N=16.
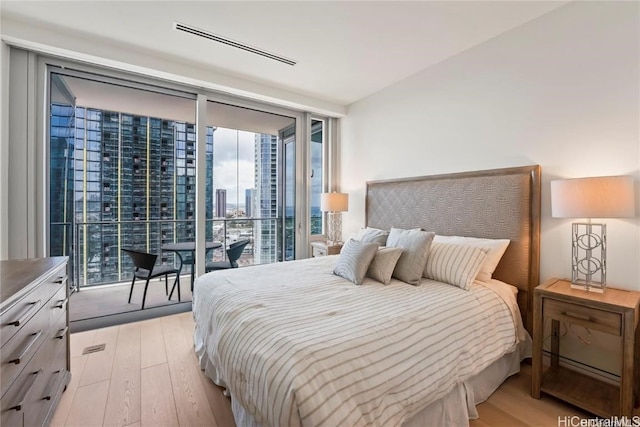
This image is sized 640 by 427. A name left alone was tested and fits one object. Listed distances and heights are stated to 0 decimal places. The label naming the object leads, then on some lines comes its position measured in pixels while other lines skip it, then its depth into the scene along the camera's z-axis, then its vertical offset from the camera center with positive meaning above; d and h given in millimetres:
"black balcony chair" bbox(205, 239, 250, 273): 3723 -612
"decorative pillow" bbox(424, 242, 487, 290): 2125 -401
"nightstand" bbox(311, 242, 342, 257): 3842 -512
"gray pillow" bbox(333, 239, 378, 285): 2223 -403
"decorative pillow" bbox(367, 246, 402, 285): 2219 -419
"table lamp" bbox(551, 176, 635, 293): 1704 +7
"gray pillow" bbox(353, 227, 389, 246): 2778 -248
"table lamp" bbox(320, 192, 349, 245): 3949 +121
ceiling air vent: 2441 +1579
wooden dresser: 1142 -625
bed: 1135 -613
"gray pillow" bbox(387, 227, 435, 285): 2238 -360
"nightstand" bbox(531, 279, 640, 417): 1585 -722
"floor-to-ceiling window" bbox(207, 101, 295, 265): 4027 +519
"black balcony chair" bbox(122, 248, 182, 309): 3316 -652
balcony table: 3683 -470
